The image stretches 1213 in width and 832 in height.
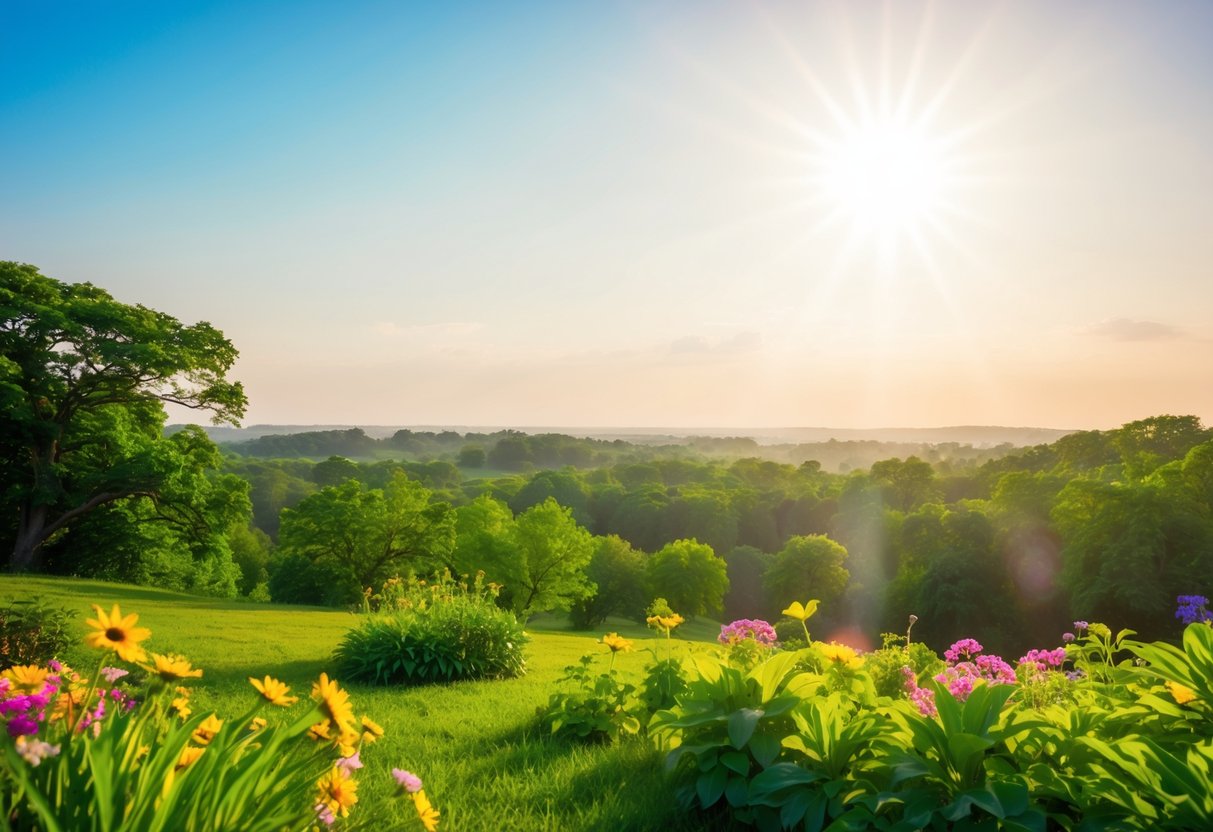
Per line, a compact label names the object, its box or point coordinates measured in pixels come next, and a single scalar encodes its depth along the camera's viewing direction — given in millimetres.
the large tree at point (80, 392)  20062
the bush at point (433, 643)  8469
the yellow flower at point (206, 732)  2303
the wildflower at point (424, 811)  2057
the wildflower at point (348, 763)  2168
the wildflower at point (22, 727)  1952
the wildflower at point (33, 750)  1591
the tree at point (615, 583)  41281
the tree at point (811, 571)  44219
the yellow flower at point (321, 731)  2152
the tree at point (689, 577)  42688
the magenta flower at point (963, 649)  5265
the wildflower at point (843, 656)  3811
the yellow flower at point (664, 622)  4992
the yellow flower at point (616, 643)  4816
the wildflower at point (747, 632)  5453
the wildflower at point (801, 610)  3784
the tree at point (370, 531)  28578
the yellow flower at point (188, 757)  2131
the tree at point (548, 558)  30469
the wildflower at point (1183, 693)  2926
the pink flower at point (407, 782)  1953
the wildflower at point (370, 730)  2195
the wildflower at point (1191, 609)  5160
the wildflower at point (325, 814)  2084
